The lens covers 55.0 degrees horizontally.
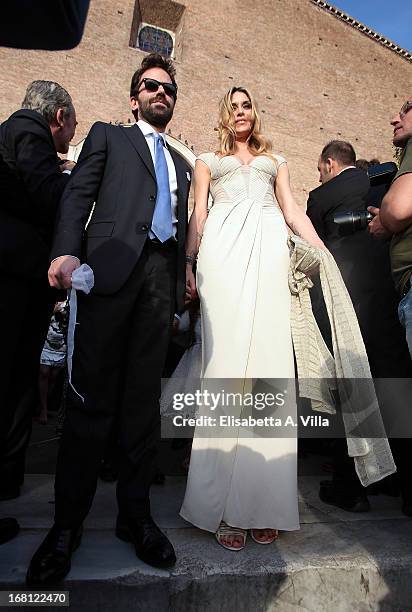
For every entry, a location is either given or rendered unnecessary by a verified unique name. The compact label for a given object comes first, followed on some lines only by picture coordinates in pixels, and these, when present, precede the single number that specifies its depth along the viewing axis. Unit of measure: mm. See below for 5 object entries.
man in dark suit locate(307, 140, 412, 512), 2283
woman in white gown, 1810
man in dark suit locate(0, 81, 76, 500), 1854
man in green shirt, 1727
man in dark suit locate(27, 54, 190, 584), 1623
